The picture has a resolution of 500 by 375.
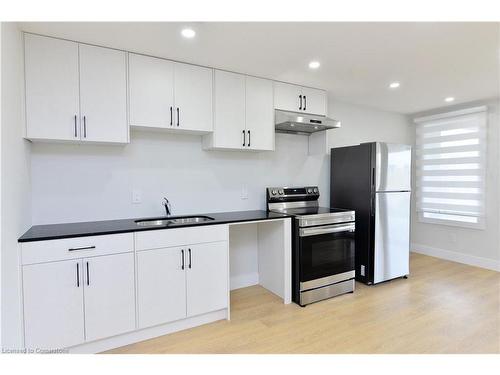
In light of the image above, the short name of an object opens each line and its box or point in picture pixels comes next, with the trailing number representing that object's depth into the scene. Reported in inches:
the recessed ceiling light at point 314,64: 103.6
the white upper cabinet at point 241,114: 109.7
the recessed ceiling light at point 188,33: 80.7
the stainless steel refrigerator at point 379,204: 130.1
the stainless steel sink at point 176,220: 105.7
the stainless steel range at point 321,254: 111.3
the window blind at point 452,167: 157.9
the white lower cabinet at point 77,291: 73.0
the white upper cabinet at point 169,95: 94.7
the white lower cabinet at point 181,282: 86.7
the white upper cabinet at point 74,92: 81.2
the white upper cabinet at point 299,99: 122.9
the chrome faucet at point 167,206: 108.6
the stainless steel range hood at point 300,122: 119.5
